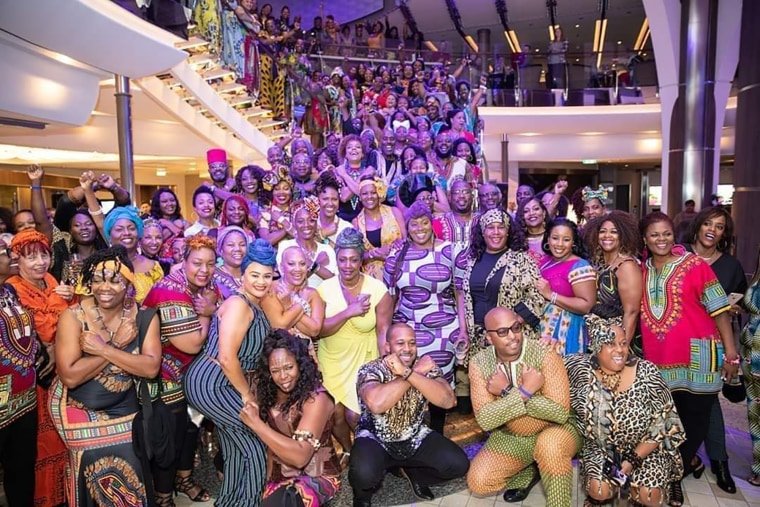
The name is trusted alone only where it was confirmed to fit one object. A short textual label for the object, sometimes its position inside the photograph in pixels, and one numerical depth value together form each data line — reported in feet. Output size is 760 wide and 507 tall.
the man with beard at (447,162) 21.09
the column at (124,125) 26.32
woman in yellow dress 11.96
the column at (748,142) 18.90
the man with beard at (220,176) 19.72
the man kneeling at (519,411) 10.02
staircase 32.14
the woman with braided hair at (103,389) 8.65
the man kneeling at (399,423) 10.19
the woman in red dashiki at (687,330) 10.98
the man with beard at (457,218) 15.90
